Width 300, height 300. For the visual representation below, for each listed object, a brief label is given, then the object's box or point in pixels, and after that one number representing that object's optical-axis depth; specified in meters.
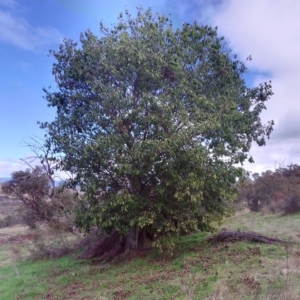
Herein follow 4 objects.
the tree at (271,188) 24.20
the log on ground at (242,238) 11.07
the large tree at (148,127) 9.97
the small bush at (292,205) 20.11
